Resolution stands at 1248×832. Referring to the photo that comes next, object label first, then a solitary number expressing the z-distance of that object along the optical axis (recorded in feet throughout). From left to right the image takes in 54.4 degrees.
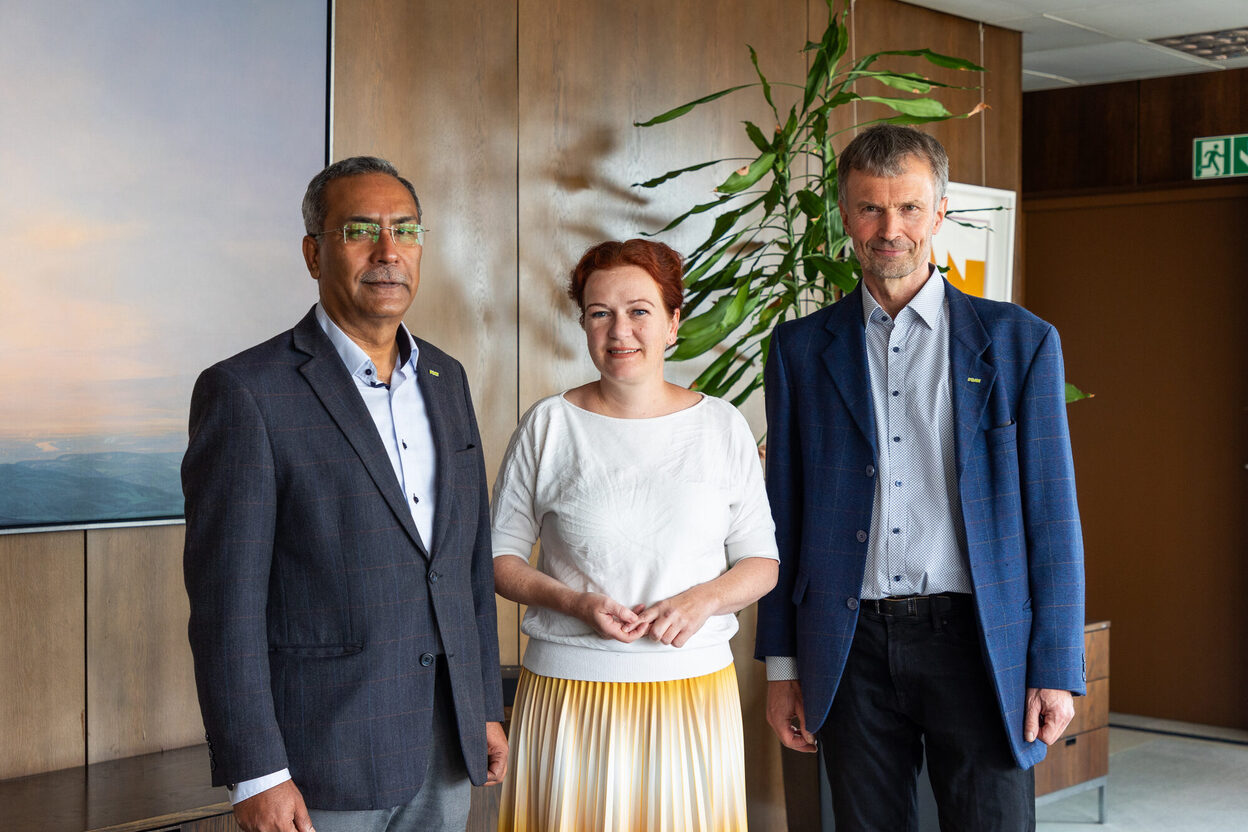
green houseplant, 12.75
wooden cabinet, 14.97
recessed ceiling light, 18.42
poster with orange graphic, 17.58
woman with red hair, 7.10
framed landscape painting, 9.51
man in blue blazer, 7.03
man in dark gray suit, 5.81
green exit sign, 19.80
